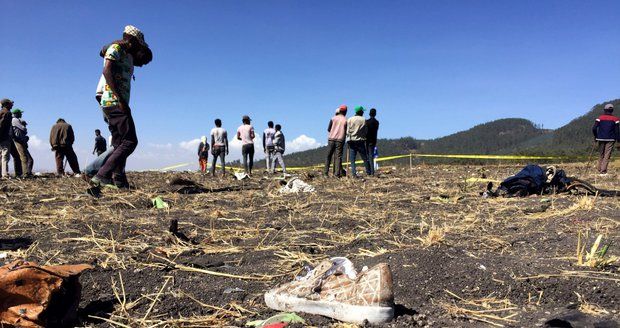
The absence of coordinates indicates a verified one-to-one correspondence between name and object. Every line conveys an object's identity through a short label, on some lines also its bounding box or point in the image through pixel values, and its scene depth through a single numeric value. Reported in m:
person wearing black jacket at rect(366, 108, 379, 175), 11.08
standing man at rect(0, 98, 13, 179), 9.13
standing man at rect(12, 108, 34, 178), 10.17
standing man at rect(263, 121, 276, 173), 13.23
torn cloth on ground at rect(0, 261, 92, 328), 1.60
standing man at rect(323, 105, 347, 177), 10.05
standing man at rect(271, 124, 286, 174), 13.02
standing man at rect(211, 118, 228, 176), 12.13
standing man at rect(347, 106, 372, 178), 9.87
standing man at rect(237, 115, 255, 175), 11.93
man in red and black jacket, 10.40
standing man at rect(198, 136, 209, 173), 17.31
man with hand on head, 5.23
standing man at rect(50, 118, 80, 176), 10.49
